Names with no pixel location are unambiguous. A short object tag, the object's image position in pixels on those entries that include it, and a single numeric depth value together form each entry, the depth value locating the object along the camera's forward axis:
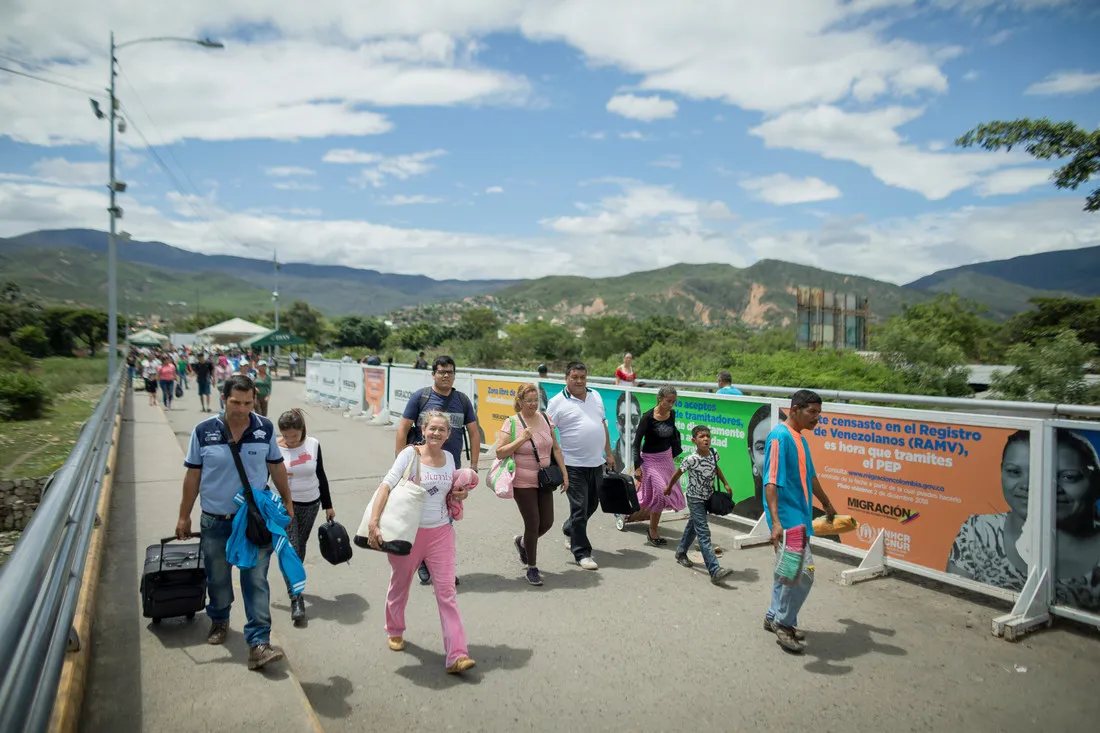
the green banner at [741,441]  7.95
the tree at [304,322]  102.06
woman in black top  7.28
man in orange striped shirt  4.70
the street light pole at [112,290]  22.52
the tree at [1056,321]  36.69
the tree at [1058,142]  16.19
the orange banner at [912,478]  5.76
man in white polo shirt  6.74
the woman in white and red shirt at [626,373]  12.80
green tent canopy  38.33
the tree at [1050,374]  20.92
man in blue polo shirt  4.29
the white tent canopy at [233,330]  57.76
